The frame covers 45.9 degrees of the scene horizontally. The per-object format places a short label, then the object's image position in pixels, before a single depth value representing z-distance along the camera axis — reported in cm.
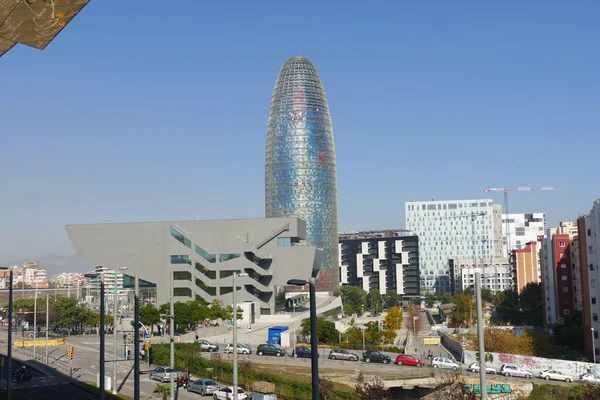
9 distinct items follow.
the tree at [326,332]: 7619
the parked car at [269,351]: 6556
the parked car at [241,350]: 6638
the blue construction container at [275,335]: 7519
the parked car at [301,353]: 6378
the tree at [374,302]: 14165
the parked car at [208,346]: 6754
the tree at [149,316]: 7794
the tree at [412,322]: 9783
